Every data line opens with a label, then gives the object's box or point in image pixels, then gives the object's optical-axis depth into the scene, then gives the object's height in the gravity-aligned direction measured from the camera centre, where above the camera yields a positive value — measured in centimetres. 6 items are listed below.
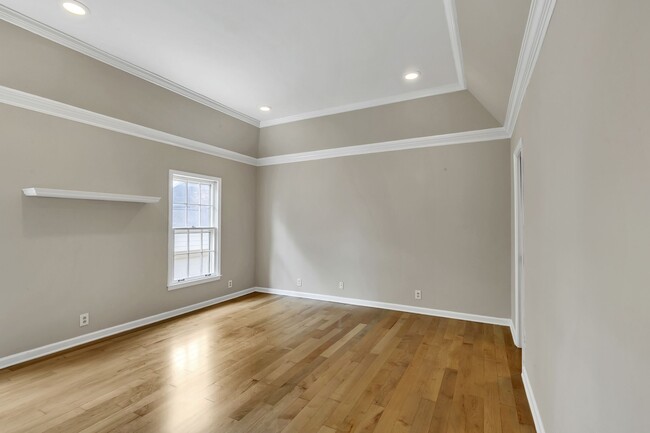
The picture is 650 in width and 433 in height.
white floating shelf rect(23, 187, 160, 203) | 291 +30
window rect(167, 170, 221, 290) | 446 -9
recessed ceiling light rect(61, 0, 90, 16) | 259 +189
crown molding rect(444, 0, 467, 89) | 257 +185
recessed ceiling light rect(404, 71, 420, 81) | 374 +188
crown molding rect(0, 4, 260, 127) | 274 +185
